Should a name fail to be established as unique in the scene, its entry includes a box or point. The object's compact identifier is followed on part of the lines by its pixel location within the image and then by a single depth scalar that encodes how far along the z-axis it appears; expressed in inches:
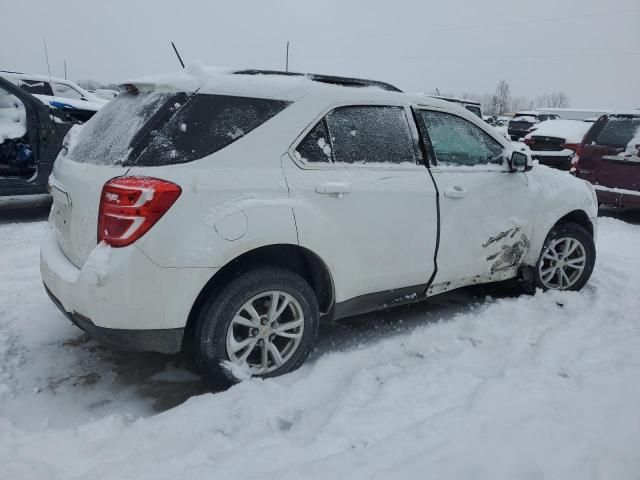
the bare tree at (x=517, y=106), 4455.7
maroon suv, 286.0
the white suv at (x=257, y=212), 92.2
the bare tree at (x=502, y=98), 4066.4
